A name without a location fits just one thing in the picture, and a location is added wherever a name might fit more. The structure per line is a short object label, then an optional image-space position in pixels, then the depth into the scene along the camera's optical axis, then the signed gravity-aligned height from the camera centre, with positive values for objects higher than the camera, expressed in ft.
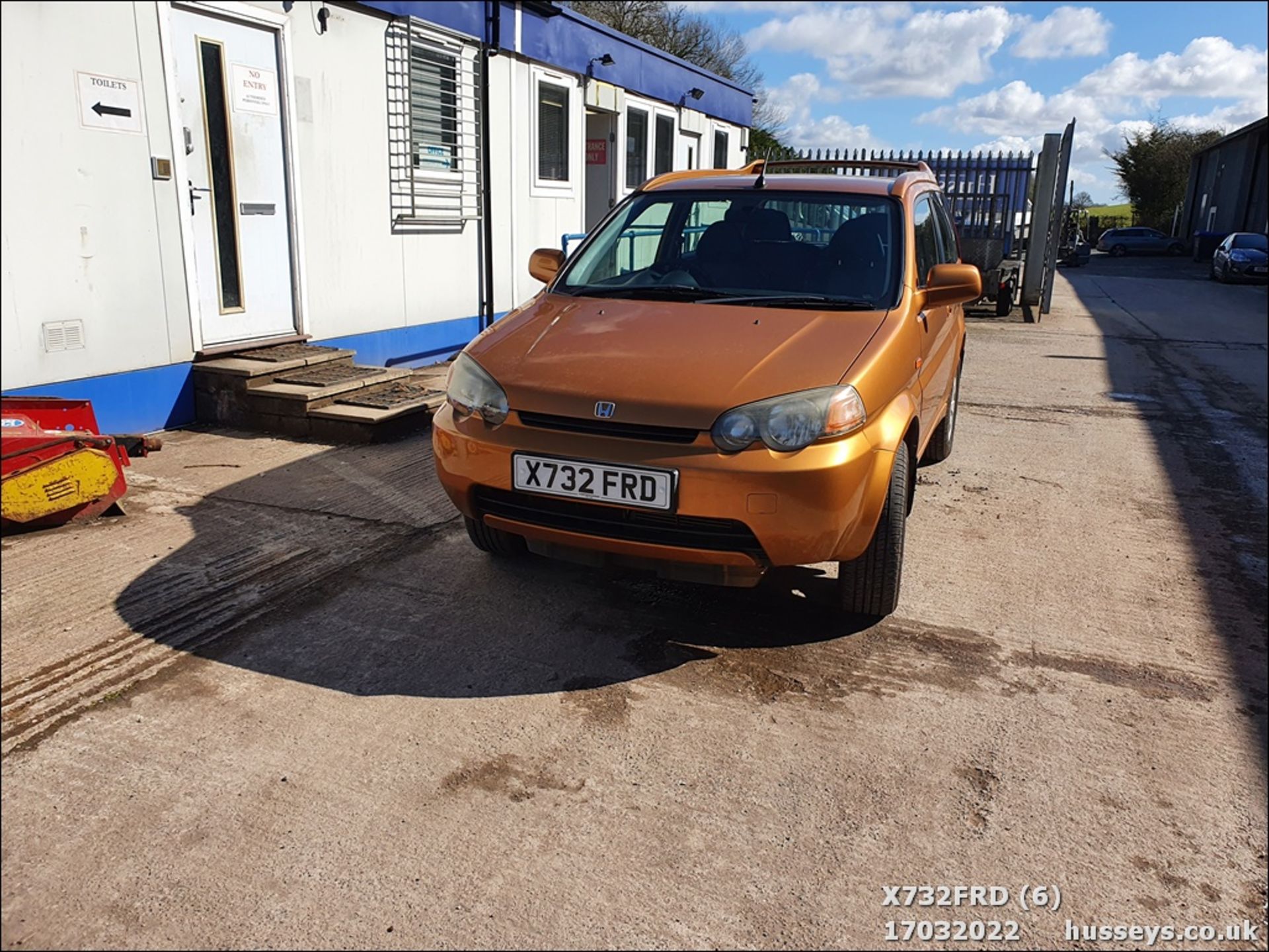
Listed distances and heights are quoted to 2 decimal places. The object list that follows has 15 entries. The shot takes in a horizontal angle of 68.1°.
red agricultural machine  12.98 -3.43
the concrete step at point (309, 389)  20.18 -3.55
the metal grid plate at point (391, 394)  20.98 -3.84
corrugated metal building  124.57 +7.73
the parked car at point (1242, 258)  83.20 -1.52
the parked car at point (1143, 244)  143.02 -0.62
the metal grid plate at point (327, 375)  21.36 -3.47
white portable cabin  17.84 +1.05
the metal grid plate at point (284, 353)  21.99 -3.04
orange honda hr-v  10.07 -1.89
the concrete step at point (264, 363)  20.74 -3.11
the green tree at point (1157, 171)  170.91 +12.38
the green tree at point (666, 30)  104.01 +22.37
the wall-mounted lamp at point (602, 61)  36.17 +6.34
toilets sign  17.22 +2.11
